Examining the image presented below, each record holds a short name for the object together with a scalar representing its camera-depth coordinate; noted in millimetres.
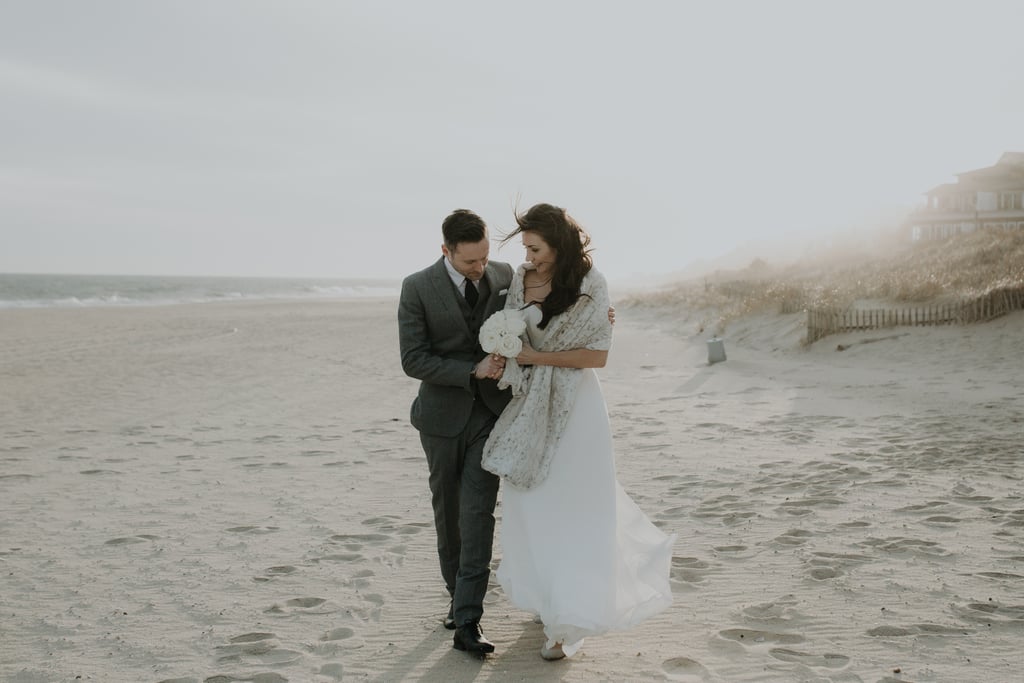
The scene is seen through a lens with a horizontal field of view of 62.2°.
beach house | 43344
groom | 4055
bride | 3820
